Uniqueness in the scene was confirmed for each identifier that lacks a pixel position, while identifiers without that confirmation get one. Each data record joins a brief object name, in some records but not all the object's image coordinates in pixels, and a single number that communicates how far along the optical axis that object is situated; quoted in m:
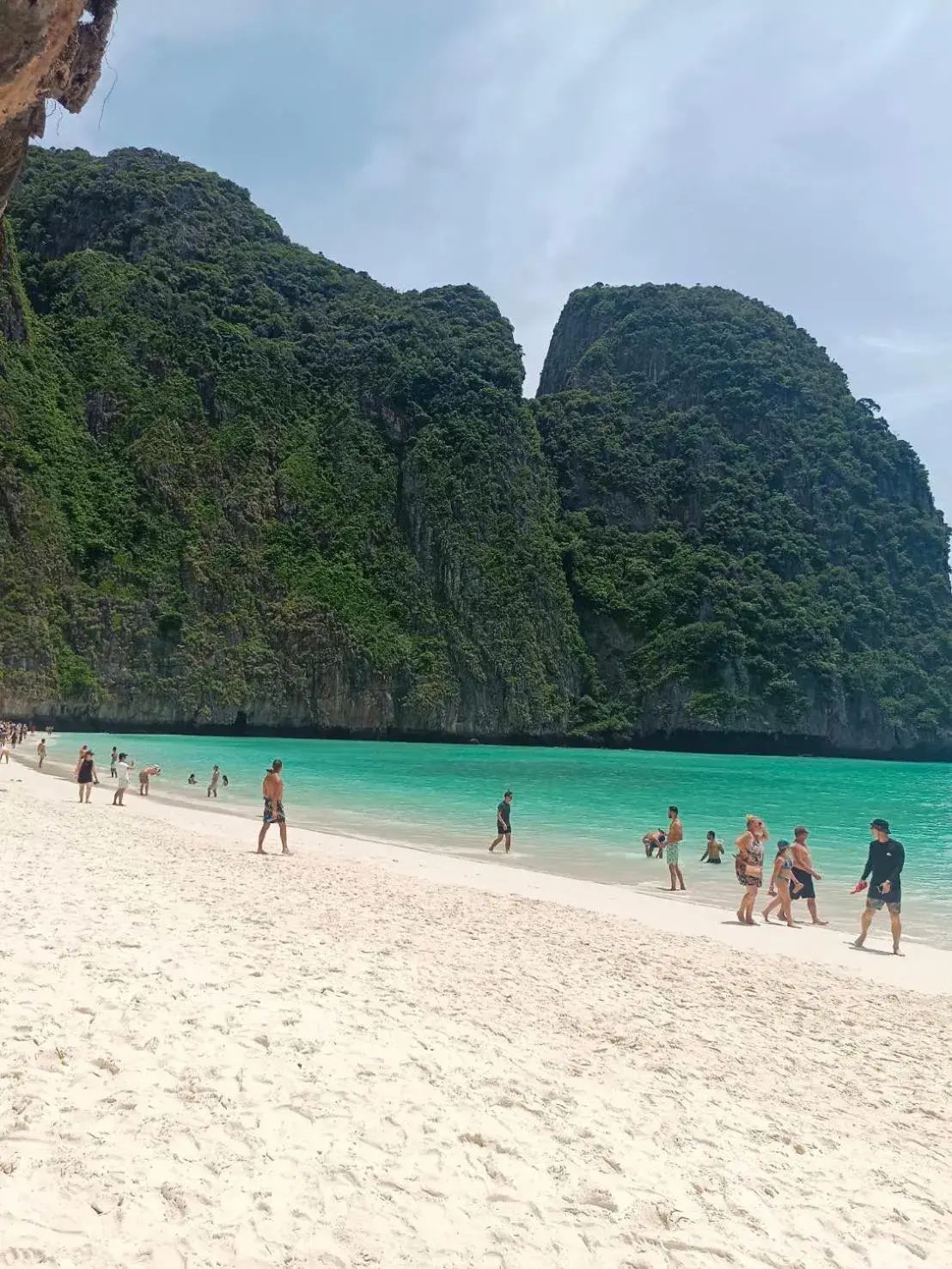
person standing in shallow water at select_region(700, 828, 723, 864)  16.80
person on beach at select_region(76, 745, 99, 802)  19.91
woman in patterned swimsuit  11.36
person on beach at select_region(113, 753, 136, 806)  20.70
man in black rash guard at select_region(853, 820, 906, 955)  9.96
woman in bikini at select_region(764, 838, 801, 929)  11.66
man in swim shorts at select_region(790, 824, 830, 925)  12.05
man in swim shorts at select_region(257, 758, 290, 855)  13.86
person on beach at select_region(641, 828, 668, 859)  17.20
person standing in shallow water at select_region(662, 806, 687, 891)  13.95
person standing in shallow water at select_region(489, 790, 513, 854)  16.97
